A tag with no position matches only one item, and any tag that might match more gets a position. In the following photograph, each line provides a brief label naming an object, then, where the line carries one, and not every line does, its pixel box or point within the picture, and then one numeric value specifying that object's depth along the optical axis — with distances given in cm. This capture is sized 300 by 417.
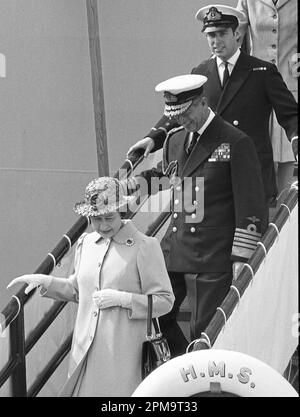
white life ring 783
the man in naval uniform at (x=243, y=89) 1194
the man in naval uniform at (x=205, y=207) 1093
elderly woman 1052
